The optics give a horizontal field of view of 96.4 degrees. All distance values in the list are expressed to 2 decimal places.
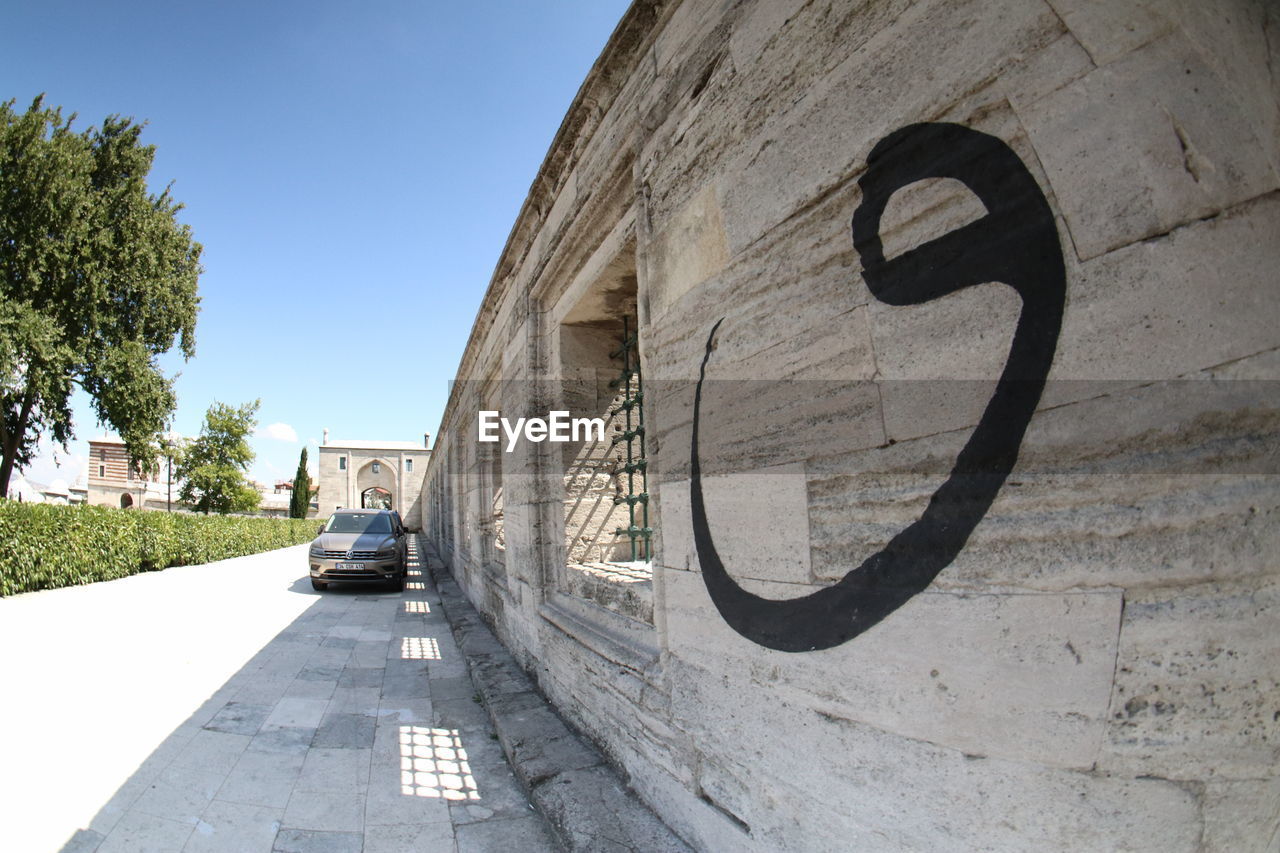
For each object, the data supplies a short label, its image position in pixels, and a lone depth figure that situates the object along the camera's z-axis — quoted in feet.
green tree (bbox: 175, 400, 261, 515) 94.07
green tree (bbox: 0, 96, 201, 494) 52.80
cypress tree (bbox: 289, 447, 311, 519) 126.62
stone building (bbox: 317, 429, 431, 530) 145.38
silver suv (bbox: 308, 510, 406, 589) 30.99
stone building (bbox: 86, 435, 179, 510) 134.82
